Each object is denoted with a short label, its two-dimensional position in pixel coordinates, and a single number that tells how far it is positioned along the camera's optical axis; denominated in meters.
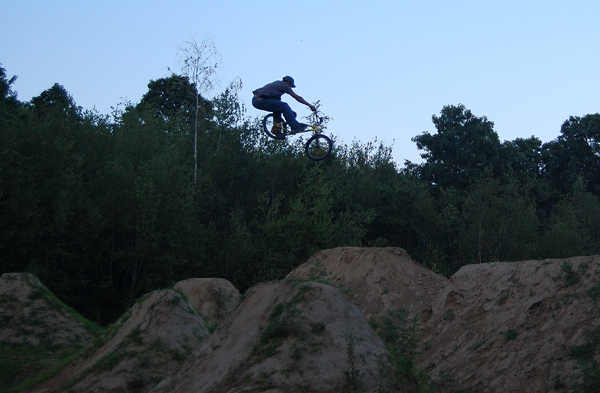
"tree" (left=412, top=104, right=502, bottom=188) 53.12
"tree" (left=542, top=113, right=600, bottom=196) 55.78
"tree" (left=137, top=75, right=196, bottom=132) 47.69
